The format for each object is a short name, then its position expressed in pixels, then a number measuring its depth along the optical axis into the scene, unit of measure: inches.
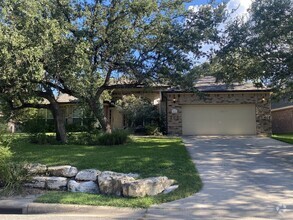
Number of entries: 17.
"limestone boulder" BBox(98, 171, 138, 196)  342.6
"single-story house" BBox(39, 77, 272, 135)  981.8
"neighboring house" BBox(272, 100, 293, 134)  1183.6
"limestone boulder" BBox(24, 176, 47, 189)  373.7
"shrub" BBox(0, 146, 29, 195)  354.8
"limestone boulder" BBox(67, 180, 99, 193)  361.7
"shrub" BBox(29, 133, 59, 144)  745.0
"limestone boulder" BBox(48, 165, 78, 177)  389.1
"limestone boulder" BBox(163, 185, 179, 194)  342.5
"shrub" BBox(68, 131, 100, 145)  730.2
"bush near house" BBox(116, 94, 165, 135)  1018.1
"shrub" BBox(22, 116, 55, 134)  810.8
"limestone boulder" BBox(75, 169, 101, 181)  378.0
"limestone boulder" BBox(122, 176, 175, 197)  329.7
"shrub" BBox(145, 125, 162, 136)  985.5
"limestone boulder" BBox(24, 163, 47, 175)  384.5
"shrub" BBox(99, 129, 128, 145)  708.0
